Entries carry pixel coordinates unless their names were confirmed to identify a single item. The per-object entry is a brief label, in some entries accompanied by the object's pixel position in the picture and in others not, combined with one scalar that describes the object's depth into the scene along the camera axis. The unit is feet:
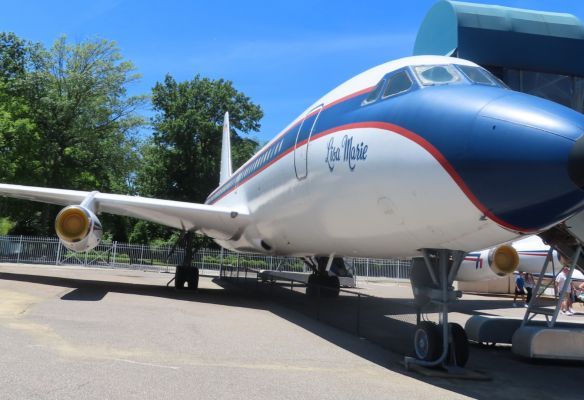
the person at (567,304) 54.65
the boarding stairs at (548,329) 22.59
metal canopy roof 42.93
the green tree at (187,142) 146.00
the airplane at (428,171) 14.99
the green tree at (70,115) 124.16
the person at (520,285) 68.08
